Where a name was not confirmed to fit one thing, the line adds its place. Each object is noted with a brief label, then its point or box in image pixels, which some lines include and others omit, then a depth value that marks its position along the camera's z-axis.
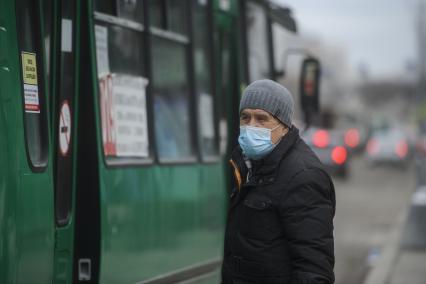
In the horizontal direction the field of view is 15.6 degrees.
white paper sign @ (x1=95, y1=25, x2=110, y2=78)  8.32
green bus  6.77
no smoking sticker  7.70
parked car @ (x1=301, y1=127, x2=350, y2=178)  51.42
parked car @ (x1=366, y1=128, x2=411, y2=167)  67.18
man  6.00
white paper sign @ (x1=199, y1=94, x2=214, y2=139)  11.08
